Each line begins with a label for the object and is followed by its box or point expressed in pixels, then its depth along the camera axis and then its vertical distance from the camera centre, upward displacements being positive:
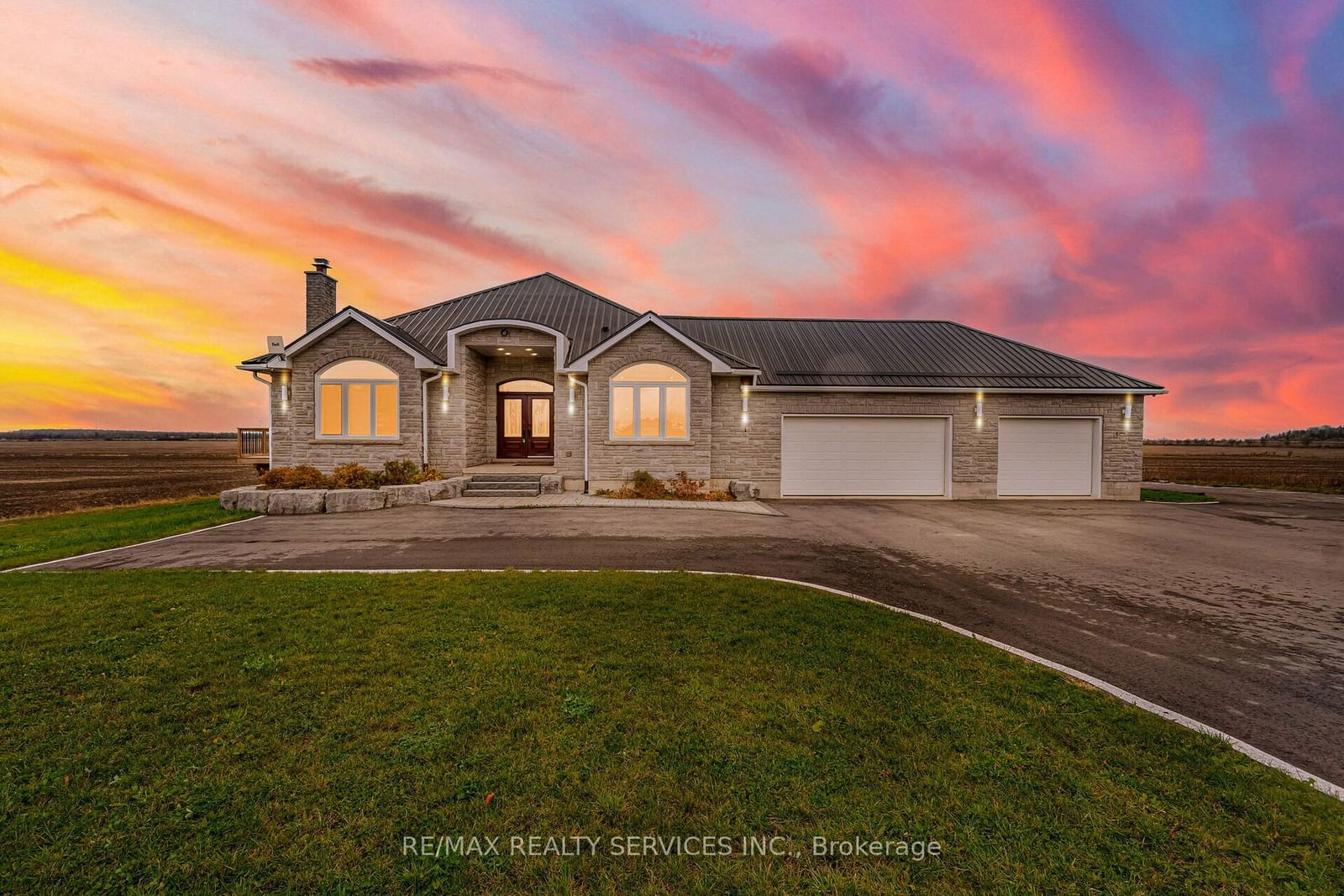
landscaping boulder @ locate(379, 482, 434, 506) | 12.84 -1.50
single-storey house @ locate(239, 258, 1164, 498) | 15.51 +1.08
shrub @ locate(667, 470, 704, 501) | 14.86 -1.45
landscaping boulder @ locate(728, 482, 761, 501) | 15.43 -1.57
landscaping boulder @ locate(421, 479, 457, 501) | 13.67 -1.46
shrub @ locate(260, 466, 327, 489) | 12.86 -1.10
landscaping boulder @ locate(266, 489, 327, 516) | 11.80 -1.58
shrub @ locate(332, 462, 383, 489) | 13.34 -1.10
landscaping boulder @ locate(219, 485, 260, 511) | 12.10 -1.55
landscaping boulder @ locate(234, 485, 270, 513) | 11.91 -1.55
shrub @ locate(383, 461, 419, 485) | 14.16 -1.03
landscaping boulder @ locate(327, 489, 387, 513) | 12.05 -1.56
